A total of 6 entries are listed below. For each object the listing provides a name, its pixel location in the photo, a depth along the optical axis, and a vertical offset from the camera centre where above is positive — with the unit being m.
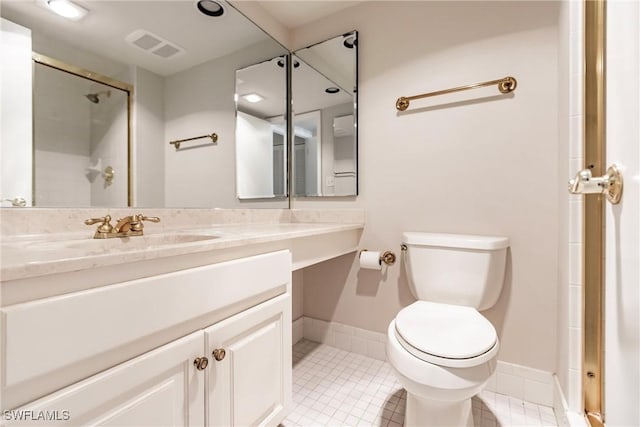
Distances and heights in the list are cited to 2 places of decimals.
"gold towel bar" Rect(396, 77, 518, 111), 1.35 +0.61
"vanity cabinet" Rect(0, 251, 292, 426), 0.49 -0.30
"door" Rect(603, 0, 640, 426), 0.41 -0.02
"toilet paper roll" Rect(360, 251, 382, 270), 1.61 -0.27
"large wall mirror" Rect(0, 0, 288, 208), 0.90 +0.44
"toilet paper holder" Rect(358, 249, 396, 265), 1.65 -0.26
